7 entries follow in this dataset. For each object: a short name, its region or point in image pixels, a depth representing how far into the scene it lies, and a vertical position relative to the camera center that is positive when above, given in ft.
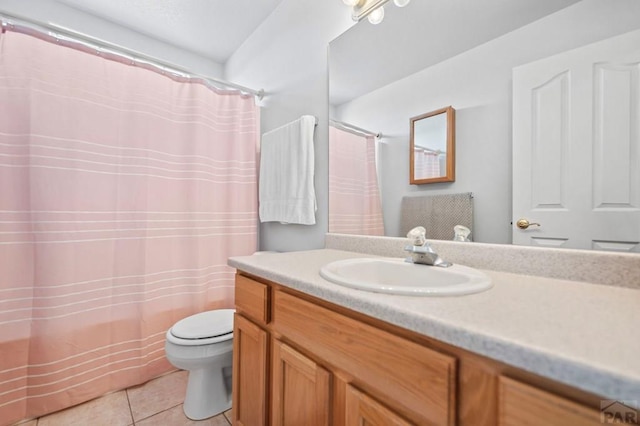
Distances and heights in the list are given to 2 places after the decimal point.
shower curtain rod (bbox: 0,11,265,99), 4.34 +3.06
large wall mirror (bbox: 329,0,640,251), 2.70 +1.70
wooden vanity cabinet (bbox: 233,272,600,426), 1.35 -1.13
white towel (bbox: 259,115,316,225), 5.29 +0.80
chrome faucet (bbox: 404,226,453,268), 2.99 -0.48
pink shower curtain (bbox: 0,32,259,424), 4.33 -0.07
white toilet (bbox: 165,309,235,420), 4.28 -2.34
